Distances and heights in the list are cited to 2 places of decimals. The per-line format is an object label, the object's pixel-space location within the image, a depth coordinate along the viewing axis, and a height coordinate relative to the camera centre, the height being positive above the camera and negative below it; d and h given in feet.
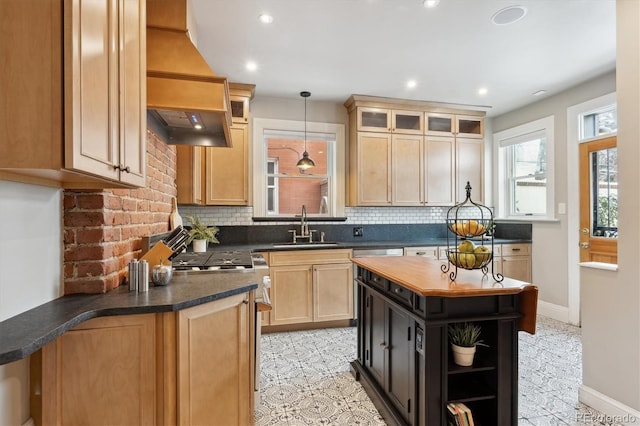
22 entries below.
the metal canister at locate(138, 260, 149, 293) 5.34 -1.00
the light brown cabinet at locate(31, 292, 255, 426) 4.22 -2.13
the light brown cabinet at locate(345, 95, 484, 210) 13.66 +2.60
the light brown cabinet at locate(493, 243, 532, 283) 14.15 -2.07
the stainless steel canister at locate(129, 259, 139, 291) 5.37 -0.99
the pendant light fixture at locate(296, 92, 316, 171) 12.40 +1.90
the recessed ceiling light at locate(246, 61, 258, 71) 10.53 +4.79
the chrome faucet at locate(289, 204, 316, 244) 13.65 -0.71
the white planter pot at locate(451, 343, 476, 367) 5.66 -2.43
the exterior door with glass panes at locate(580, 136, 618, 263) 11.34 +0.43
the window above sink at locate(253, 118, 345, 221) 13.60 +1.80
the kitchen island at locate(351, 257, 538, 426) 5.47 -2.28
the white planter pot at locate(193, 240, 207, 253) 11.07 -1.07
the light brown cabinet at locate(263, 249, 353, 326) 11.84 -2.65
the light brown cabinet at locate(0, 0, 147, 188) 3.34 +1.30
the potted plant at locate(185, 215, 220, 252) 11.09 -0.71
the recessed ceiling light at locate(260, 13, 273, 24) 7.98 +4.78
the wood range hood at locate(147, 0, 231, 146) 6.23 +2.64
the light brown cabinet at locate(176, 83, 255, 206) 12.01 +1.77
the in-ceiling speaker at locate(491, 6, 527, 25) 7.79 +4.79
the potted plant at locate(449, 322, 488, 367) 5.67 -2.24
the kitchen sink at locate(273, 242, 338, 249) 12.06 -1.18
